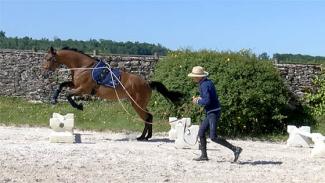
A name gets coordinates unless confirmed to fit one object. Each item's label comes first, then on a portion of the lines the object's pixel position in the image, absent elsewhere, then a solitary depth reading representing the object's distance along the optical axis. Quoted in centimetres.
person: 1203
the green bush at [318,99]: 1980
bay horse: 1562
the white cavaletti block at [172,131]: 1556
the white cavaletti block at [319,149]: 1374
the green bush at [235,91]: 1761
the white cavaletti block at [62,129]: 1400
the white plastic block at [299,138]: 1600
